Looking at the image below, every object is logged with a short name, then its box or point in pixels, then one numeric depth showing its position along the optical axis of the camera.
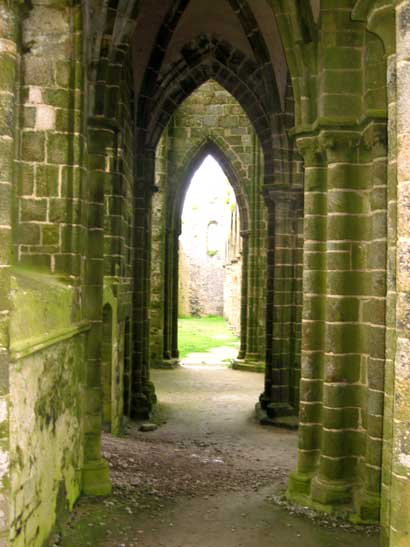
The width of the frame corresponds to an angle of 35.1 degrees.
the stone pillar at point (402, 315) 3.01
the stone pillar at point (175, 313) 16.67
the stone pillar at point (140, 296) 10.77
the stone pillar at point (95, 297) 6.43
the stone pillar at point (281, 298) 10.39
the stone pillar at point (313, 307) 6.14
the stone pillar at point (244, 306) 15.96
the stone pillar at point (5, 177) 3.43
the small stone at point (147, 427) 9.78
